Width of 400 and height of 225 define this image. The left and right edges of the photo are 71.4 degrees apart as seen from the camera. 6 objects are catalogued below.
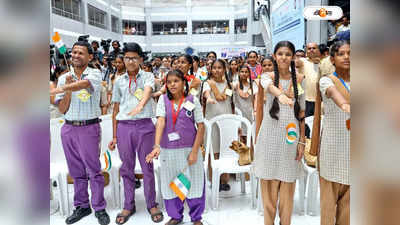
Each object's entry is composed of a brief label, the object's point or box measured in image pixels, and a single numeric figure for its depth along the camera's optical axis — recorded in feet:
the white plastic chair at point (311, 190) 7.30
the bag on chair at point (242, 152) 7.72
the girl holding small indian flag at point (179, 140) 6.48
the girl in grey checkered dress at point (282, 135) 5.45
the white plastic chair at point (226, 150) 7.87
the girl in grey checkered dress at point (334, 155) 3.93
